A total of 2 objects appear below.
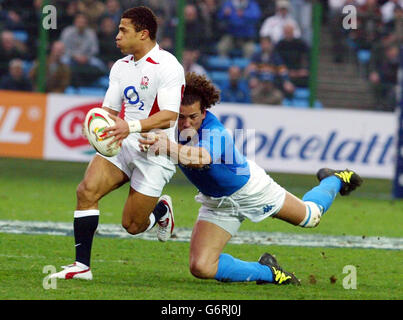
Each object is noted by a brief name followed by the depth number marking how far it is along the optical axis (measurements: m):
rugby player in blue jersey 13.91
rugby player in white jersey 14.29
